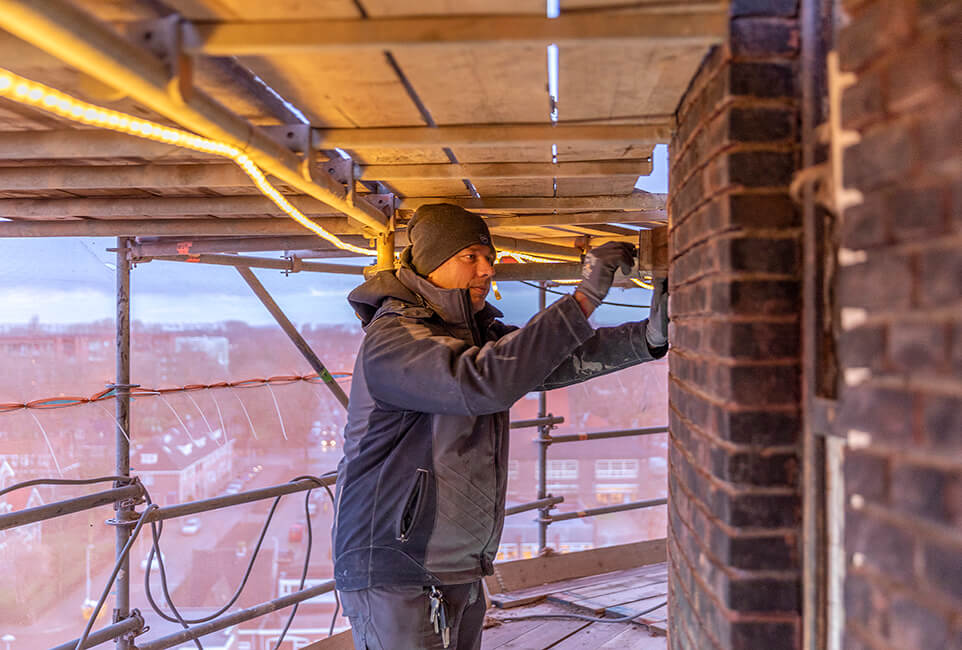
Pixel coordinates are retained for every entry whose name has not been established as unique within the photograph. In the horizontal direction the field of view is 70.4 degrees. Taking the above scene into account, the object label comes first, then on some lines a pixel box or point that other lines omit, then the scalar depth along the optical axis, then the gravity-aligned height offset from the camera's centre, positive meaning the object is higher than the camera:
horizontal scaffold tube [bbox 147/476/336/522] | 2.95 -0.79
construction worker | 1.95 -0.36
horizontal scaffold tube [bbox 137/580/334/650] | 3.05 -1.37
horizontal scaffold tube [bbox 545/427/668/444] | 4.81 -0.75
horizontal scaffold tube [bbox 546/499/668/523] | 4.74 -1.27
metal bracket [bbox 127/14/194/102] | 1.19 +0.51
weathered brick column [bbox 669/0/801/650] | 1.19 +0.00
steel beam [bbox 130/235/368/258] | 3.63 +0.47
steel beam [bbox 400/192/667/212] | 2.84 +0.54
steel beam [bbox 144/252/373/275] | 3.95 +0.42
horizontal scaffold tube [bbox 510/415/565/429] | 4.54 -0.62
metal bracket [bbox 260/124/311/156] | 1.82 +0.52
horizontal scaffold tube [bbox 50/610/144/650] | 2.67 -1.25
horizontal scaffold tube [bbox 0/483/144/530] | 2.42 -0.67
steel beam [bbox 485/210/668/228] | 3.18 +0.53
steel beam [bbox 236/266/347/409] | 4.14 +0.07
